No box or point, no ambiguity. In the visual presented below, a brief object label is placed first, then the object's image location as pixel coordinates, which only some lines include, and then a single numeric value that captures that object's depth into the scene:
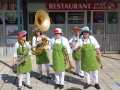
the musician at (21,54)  4.81
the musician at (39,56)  5.25
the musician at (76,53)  5.52
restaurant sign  7.94
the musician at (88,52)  4.75
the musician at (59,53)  4.80
